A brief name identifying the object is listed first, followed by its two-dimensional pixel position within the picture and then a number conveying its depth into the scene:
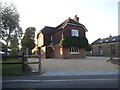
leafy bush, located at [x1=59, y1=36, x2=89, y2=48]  17.33
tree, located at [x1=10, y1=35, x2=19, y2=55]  16.20
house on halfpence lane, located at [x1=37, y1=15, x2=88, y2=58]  17.56
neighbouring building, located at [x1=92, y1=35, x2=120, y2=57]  24.55
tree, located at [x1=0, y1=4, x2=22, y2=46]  15.05
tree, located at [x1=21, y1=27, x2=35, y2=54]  29.13
